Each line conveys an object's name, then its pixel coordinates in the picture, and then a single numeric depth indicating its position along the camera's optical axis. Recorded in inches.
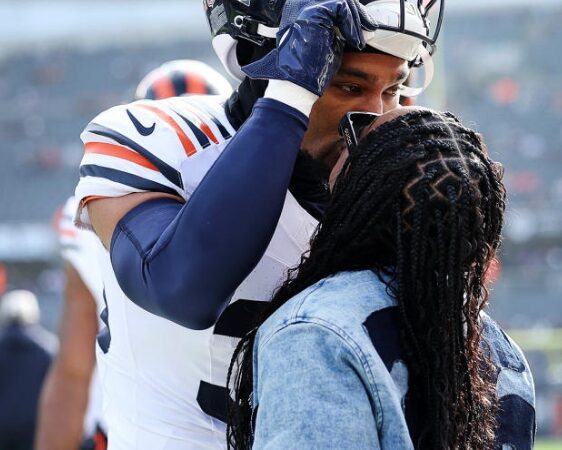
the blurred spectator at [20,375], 229.0
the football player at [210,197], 63.6
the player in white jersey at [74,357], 123.2
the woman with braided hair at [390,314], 54.4
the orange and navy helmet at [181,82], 155.2
